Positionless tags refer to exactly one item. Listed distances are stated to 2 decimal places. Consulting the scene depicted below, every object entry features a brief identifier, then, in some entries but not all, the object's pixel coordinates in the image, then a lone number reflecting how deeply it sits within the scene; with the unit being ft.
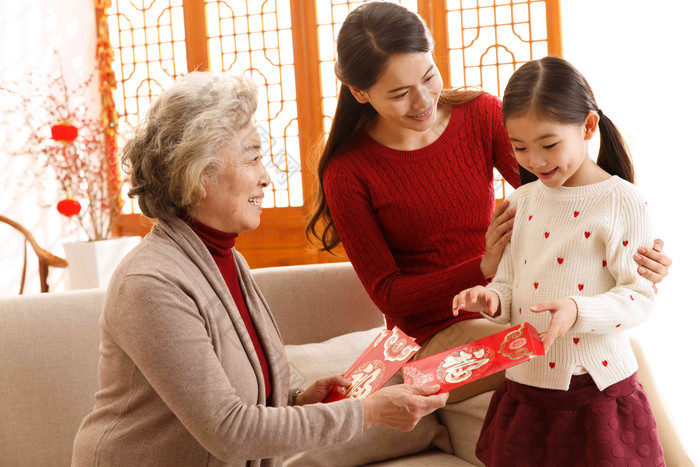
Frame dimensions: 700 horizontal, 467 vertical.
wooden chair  10.98
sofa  6.07
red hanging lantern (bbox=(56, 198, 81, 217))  11.37
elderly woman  4.17
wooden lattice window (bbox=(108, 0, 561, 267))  13.79
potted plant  11.07
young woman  5.88
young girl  4.33
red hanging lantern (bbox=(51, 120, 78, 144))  11.16
